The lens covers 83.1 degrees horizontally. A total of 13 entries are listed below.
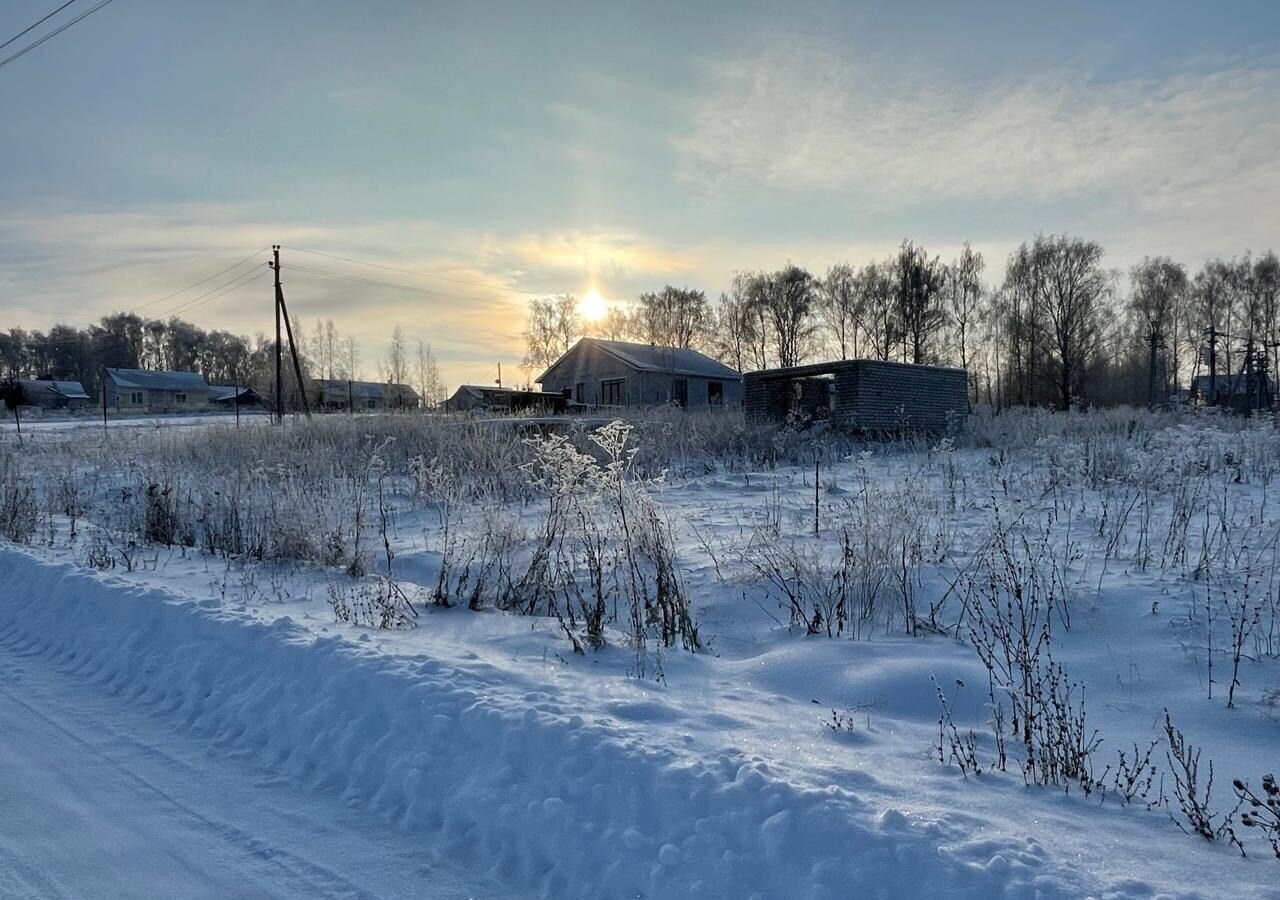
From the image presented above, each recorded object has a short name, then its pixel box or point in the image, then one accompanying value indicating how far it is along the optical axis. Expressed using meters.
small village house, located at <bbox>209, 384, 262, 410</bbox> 58.59
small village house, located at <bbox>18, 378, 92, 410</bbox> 60.50
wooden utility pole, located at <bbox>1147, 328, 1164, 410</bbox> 46.78
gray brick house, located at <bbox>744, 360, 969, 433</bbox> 18.77
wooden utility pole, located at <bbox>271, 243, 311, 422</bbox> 30.89
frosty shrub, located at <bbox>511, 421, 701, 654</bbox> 4.66
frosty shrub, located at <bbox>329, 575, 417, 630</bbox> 4.82
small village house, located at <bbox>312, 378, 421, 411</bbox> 54.65
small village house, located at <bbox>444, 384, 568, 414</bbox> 33.37
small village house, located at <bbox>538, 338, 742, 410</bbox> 39.12
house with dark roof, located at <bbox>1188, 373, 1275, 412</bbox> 30.27
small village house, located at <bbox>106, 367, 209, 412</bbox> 66.56
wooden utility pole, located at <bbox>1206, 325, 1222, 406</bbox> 43.75
